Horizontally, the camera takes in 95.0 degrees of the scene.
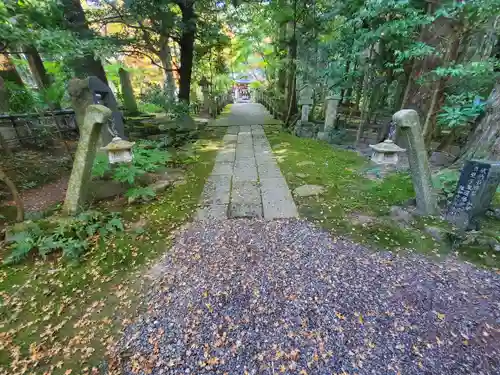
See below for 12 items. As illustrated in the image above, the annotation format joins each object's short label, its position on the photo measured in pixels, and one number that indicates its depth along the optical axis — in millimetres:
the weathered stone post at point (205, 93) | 11328
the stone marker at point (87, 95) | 3533
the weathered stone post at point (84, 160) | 2629
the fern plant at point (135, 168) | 3127
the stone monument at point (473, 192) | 2455
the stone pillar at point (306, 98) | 7218
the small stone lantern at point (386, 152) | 2418
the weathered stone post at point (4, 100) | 4582
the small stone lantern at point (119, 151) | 2543
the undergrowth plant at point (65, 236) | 2297
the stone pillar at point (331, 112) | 6850
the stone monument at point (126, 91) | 8625
